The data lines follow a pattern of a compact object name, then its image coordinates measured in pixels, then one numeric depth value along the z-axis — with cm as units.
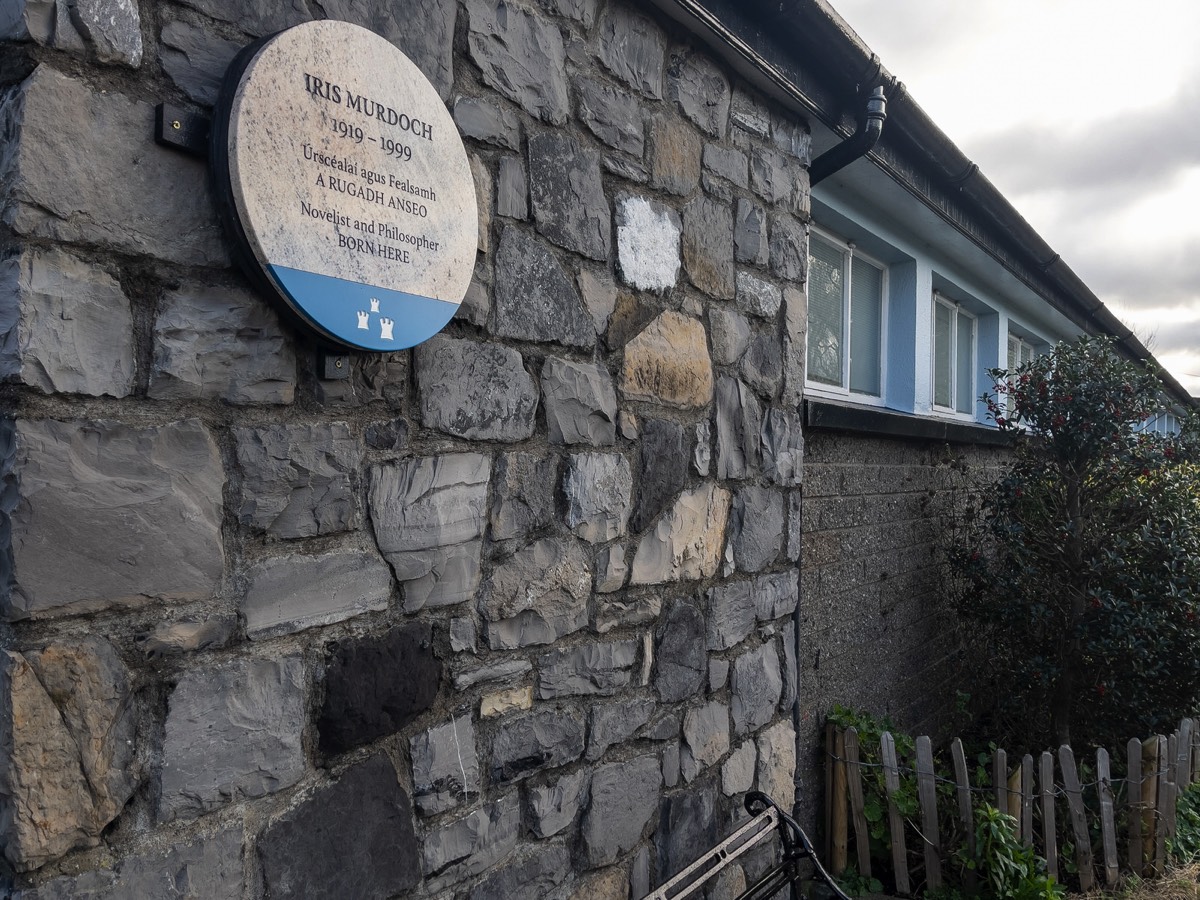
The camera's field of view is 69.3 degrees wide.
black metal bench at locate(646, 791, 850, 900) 236
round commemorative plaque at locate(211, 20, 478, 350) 139
